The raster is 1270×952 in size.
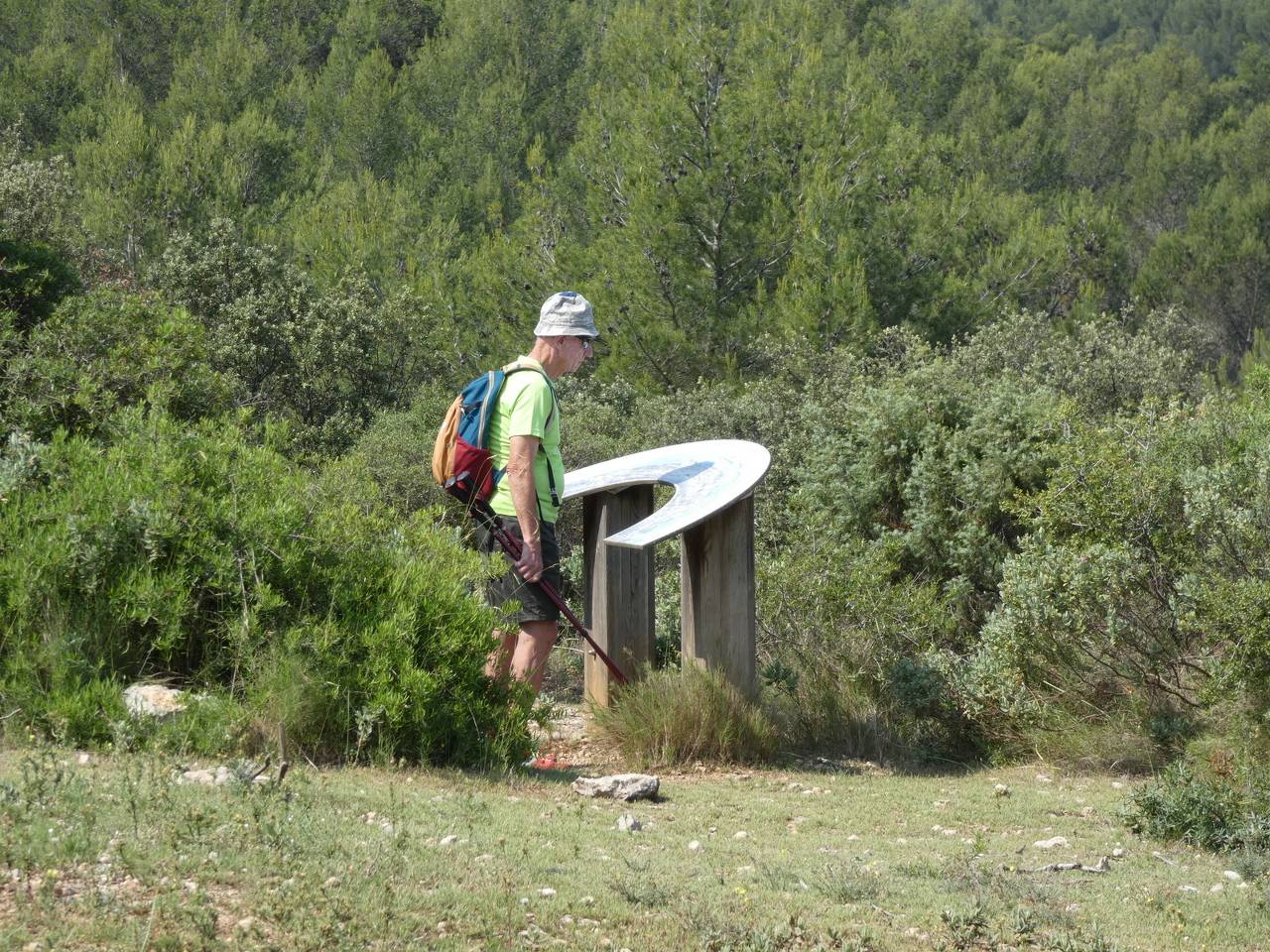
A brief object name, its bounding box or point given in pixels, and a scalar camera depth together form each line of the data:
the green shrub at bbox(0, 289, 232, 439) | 15.20
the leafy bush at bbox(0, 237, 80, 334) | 20.41
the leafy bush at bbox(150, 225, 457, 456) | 26.59
